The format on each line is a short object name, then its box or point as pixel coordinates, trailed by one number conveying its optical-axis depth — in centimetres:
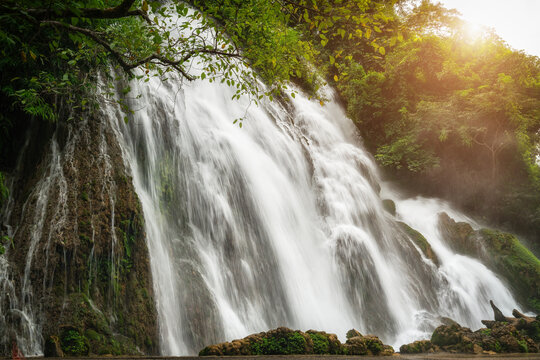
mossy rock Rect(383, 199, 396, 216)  1647
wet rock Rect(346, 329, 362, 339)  667
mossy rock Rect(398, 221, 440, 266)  1341
